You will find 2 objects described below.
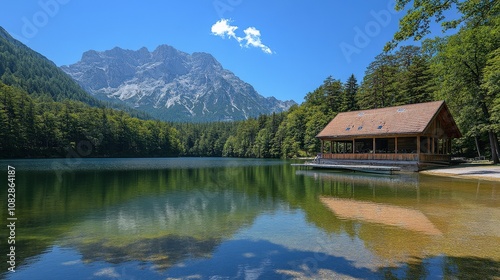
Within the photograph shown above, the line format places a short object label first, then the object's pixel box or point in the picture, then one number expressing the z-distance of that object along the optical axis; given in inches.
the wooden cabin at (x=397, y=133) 1112.8
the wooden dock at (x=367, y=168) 1067.8
